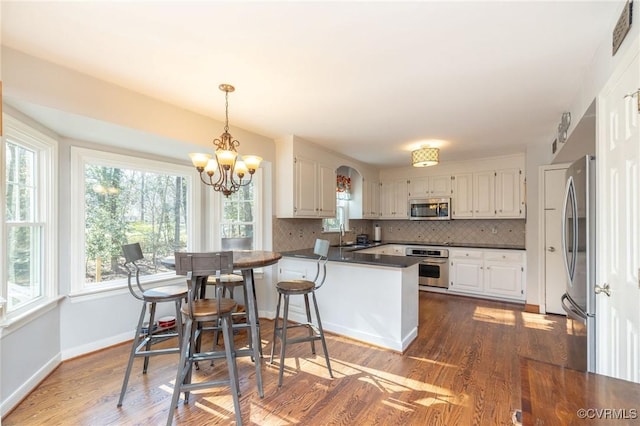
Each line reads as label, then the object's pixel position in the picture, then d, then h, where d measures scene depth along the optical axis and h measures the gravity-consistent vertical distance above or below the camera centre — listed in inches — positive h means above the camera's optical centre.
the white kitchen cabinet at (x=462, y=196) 198.5 +11.4
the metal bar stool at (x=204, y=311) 70.6 -24.6
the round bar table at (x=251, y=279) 84.7 -20.9
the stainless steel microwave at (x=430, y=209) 205.6 +2.9
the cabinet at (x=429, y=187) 207.6 +19.2
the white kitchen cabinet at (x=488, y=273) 175.8 -38.1
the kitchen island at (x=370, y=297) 114.4 -35.4
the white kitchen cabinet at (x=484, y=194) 190.4 +11.9
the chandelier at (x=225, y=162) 90.1 +16.7
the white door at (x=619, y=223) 52.0 -2.3
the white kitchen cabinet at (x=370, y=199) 216.2 +11.1
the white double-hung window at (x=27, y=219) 83.3 -1.3
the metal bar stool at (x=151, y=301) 82.7 -26.0
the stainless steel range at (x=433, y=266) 197.9 -36.7
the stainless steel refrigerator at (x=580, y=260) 72.2 -13.1
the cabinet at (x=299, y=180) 147.2 +17.6
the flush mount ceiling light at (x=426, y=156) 152.4 +29.7
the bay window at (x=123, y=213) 111.7 +0.6
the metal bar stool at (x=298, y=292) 91.0 -26.1
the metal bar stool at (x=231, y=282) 102.9 -25.8
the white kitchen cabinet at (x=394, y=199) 225.8 +11.1
